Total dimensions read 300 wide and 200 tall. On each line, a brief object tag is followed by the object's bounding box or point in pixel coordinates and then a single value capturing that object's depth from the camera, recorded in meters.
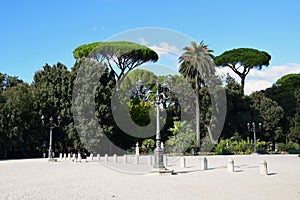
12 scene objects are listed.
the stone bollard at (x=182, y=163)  20.67
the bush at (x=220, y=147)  39.67
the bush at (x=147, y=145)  42.73
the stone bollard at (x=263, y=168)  14.76
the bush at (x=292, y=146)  43.47
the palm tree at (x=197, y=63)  41.56
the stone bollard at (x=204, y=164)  18.56
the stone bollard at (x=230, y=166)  16.76
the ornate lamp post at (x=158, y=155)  15.58
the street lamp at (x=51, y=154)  28.54
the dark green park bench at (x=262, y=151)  41.06
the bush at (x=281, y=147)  43.90
